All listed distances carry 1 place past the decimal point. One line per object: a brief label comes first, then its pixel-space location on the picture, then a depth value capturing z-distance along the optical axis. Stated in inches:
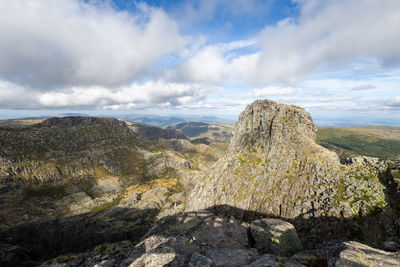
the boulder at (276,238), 903.1
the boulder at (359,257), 487.5
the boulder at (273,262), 586.6
